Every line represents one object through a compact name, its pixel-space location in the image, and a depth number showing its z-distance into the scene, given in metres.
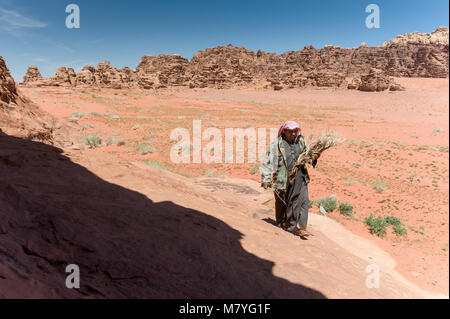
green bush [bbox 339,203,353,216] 6.83
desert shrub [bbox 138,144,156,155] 12.01
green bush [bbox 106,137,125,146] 12.86
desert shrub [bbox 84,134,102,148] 11.98
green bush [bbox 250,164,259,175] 9.88
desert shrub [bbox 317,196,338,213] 7.01
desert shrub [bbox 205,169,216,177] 9.45
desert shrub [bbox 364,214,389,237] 5.91
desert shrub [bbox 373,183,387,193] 8.20
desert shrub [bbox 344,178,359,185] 8.85
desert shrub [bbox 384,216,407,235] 5.89
